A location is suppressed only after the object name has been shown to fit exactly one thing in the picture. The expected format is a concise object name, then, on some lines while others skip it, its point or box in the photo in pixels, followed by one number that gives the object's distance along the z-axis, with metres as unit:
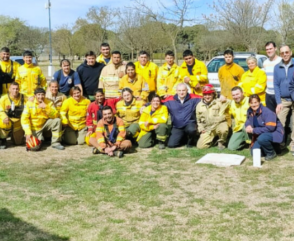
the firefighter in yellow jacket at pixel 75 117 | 8.47
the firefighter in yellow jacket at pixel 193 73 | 8.62
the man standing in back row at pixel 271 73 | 7.91
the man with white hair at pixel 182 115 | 8.12
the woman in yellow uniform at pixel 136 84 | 8.54
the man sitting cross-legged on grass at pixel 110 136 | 7.51
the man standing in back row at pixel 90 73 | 8.96
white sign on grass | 6.70
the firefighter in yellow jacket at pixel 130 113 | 8.32
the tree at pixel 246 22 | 20.33
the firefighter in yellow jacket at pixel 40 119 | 8.10
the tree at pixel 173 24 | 17.75
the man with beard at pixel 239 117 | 7.70
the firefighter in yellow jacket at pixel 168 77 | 8.68
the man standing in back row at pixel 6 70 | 8.79
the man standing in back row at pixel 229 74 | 8.55
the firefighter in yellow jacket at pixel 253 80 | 7.93
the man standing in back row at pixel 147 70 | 8.82
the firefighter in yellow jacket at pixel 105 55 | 9.35
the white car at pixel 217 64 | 13.31
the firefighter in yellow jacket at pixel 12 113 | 8.25
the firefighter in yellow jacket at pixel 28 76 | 8.79
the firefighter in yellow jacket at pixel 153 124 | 8.08
